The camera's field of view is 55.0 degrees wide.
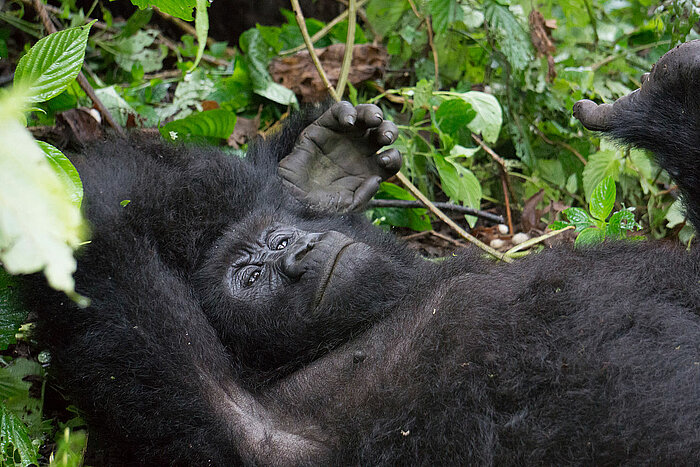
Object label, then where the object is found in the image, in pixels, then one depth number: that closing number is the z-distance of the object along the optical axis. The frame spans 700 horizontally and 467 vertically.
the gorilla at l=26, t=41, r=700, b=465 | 1.69
